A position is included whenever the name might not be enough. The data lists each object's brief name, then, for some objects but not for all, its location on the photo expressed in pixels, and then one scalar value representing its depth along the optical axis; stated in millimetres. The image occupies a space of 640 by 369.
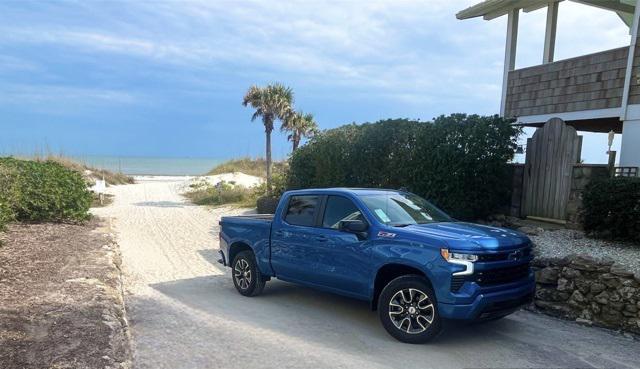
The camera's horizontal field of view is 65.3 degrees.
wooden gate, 9375
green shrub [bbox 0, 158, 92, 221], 11812
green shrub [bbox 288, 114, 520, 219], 9898
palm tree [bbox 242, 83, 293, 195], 27922
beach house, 9539
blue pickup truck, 5281
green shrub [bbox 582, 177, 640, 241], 7426
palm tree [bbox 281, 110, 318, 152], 29219
